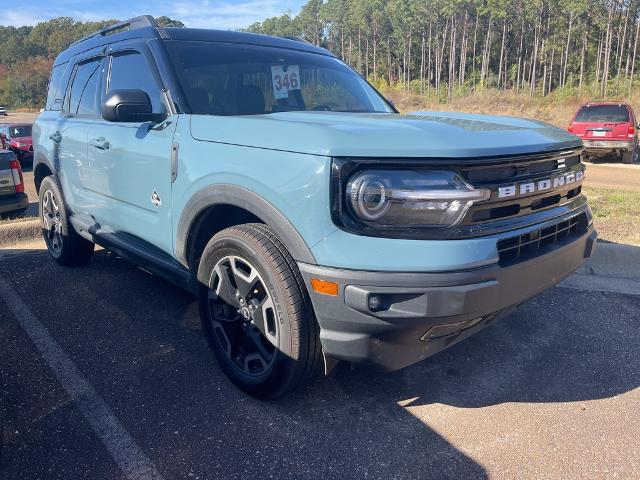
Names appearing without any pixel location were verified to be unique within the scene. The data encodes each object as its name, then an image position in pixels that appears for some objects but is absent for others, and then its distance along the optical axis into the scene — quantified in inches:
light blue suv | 86.4
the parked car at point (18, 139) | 695.7
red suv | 585.0
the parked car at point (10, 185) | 300.7
